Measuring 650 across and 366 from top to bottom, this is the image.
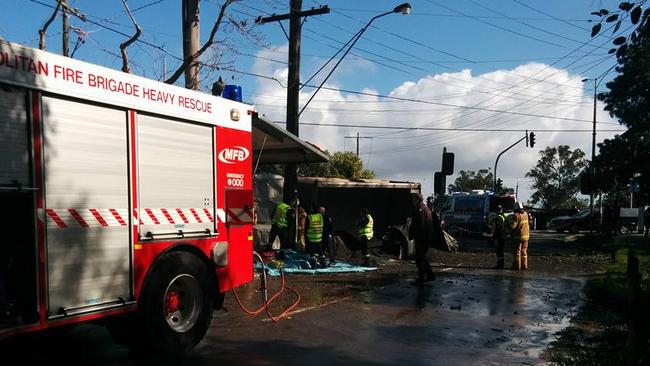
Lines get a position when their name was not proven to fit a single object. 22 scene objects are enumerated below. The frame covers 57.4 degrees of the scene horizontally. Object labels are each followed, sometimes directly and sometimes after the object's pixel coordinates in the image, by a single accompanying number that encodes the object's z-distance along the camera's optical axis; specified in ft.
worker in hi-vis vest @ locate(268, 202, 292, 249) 46.19
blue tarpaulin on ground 42.11
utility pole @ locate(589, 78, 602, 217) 98.03
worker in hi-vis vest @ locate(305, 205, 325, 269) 43.75
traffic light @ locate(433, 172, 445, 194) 49.29
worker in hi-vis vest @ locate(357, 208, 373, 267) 47.68
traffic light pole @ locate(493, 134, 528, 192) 140.05
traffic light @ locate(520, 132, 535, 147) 135.64
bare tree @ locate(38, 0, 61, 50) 43.51
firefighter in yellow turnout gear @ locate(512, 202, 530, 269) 46.65
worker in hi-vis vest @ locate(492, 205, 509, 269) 48.53
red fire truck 15.07
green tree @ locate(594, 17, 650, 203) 89.92
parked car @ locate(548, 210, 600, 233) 121.90
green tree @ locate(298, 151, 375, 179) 139.85
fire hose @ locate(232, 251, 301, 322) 24.98
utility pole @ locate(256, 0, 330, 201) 49.26
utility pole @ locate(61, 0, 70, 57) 48.24
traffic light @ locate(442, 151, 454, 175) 48.60
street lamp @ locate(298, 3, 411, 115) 51.85
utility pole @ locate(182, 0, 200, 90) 39.88
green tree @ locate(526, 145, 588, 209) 231.71
